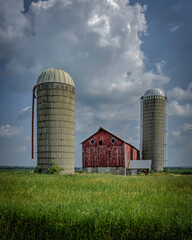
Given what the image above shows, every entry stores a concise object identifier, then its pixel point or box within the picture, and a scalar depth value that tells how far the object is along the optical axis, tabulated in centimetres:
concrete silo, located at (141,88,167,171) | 4209
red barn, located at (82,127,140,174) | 3316
